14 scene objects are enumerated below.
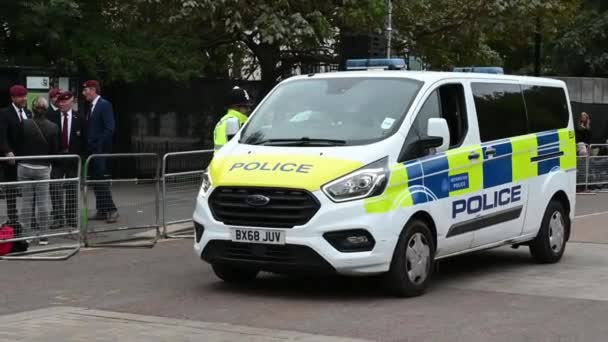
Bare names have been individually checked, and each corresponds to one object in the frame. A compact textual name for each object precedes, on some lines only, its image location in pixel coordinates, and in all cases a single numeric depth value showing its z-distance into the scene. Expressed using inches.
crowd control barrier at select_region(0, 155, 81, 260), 469.7
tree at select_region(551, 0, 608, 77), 1477.6
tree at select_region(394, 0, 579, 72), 928.9
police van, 355.3
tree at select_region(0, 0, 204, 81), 840.9
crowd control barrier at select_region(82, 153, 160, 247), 504.6
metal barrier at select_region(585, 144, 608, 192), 970.7
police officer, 502.6
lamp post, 686.8
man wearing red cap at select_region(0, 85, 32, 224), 506.7
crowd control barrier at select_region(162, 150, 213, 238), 539.8
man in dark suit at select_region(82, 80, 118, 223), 579.5
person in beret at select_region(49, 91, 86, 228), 481.7
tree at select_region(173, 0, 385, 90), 827.4
